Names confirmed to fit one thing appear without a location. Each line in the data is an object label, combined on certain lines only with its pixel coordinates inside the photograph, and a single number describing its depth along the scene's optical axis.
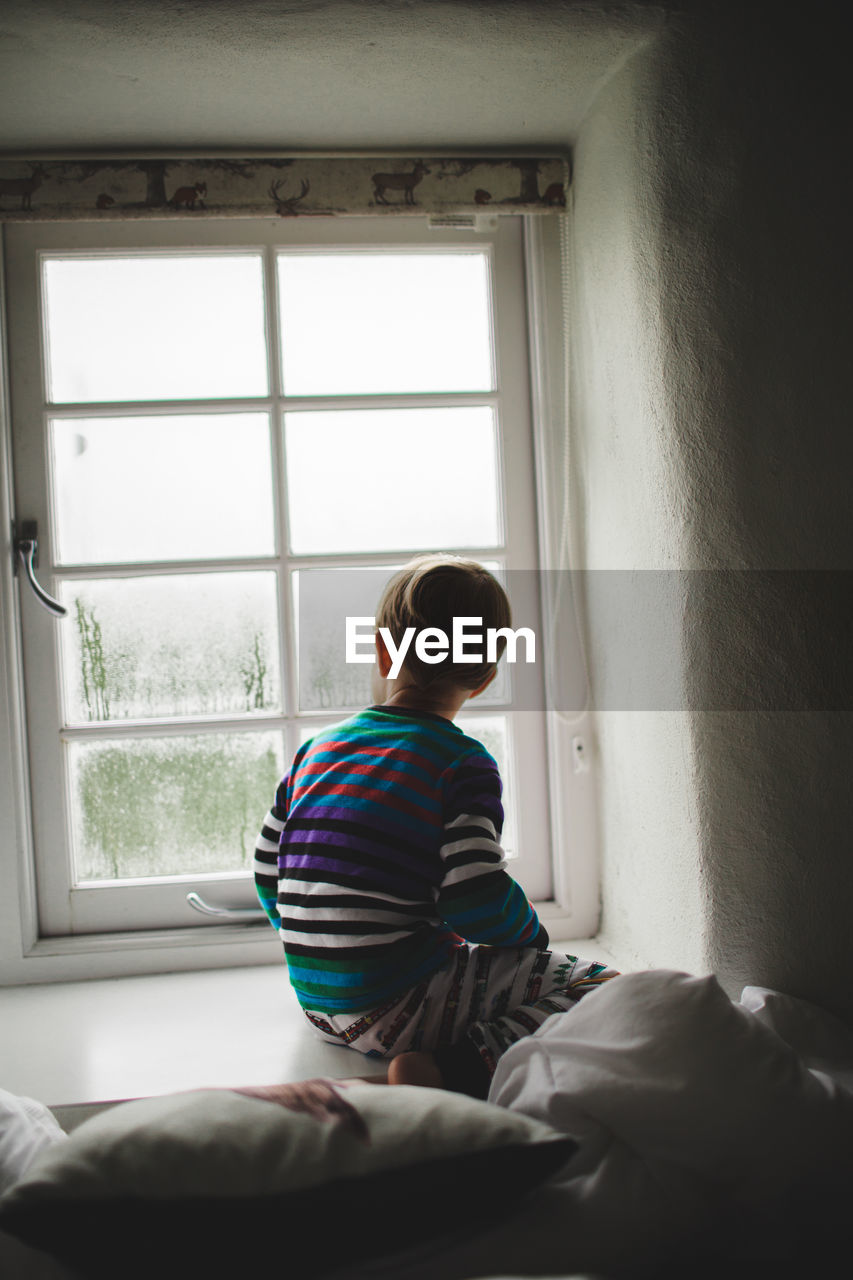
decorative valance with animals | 1.48
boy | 1.13
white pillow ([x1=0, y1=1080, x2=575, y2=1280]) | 0.72
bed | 0.73
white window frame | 1.53
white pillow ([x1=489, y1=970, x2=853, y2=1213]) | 0.84
